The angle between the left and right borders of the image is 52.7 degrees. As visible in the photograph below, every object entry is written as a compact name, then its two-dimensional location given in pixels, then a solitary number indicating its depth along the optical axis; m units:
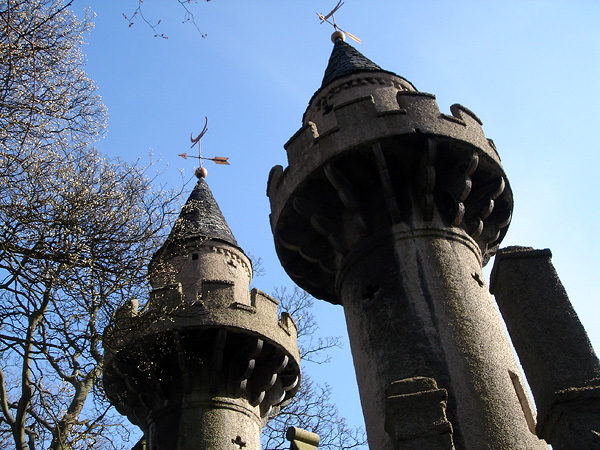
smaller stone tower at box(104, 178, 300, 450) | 10.89
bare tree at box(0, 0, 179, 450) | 6.88
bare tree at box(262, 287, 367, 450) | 14.89
